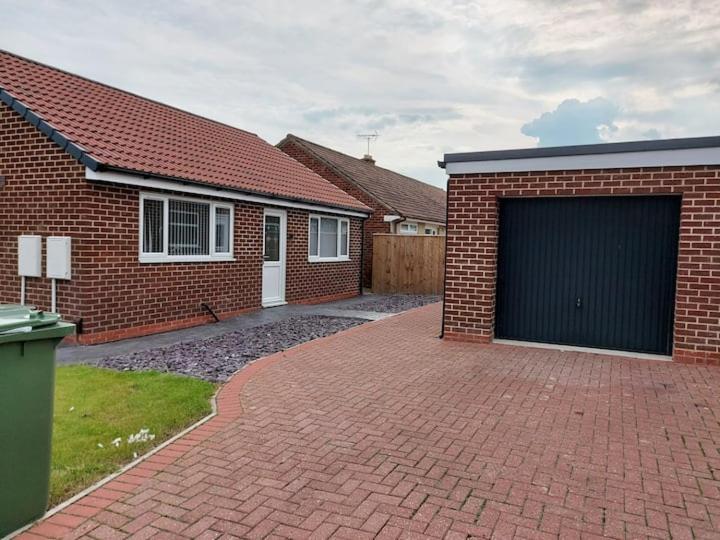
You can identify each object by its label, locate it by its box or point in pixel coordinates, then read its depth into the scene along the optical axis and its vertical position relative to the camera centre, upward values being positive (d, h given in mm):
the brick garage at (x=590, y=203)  7648 +698
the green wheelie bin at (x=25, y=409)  3045 -1009
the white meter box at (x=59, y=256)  8695 -363
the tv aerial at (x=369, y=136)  26911 +5198
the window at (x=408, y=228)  21672 +618
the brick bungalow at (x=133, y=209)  8859 +511
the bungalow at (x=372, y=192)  20344 +2059
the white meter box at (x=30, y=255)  9133 -366
